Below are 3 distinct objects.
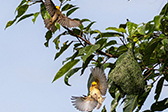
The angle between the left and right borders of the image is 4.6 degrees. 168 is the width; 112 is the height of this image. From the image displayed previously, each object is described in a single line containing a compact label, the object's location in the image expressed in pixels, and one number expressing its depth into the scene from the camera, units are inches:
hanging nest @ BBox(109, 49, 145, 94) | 335.1
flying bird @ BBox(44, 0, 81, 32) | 336.9
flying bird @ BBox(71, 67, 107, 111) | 336.0
